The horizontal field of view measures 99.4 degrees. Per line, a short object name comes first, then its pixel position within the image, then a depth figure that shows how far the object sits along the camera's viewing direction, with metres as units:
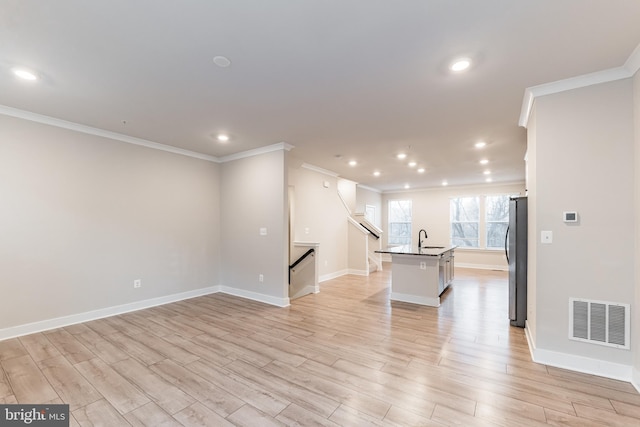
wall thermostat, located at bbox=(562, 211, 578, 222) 2.55
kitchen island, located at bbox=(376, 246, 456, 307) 4.57
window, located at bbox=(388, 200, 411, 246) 10.27
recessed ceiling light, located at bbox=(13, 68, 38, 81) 2.42
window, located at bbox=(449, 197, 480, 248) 8.82
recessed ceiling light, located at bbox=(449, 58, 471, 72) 2.26
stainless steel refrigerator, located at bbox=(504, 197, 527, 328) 3.46
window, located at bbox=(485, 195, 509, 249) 8.40
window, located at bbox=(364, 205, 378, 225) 9.63
